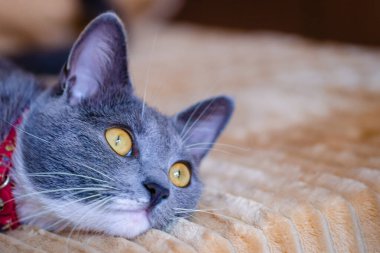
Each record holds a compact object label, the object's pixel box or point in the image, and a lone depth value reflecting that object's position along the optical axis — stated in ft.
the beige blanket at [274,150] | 1.64
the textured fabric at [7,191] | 1.70
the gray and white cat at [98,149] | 1.61
